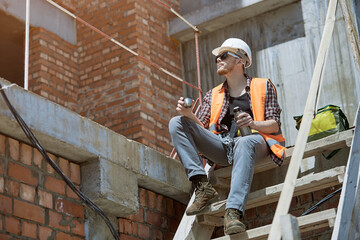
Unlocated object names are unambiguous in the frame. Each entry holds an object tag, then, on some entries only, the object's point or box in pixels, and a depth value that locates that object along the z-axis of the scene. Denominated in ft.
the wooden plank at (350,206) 12.88
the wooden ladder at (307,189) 10.72
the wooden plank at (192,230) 16.53
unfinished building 15.92
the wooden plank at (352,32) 17.95
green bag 18.40
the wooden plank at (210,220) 16.55
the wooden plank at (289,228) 10.46
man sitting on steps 15.88
